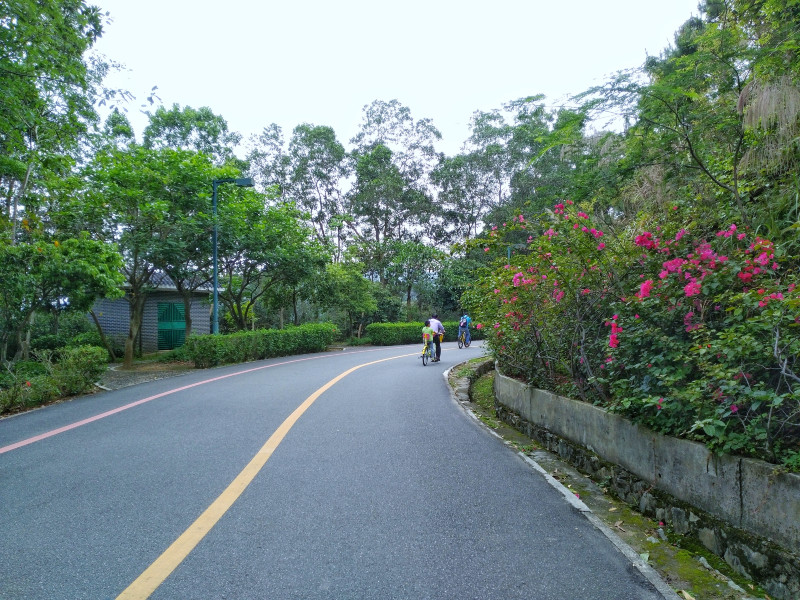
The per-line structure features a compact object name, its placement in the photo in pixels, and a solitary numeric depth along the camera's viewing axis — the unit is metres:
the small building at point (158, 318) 26.55
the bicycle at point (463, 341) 26.67
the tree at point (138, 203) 16.98
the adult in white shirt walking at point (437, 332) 18.09
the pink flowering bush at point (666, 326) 3.42
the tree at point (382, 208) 38.66
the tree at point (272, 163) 41.25
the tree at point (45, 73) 7.25
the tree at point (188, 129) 31.36
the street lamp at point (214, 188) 17.30
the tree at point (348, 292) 28.81
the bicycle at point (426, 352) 17.91
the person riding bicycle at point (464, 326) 26.59
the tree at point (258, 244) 19.95
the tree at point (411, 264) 37.41
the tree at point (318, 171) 40.59
